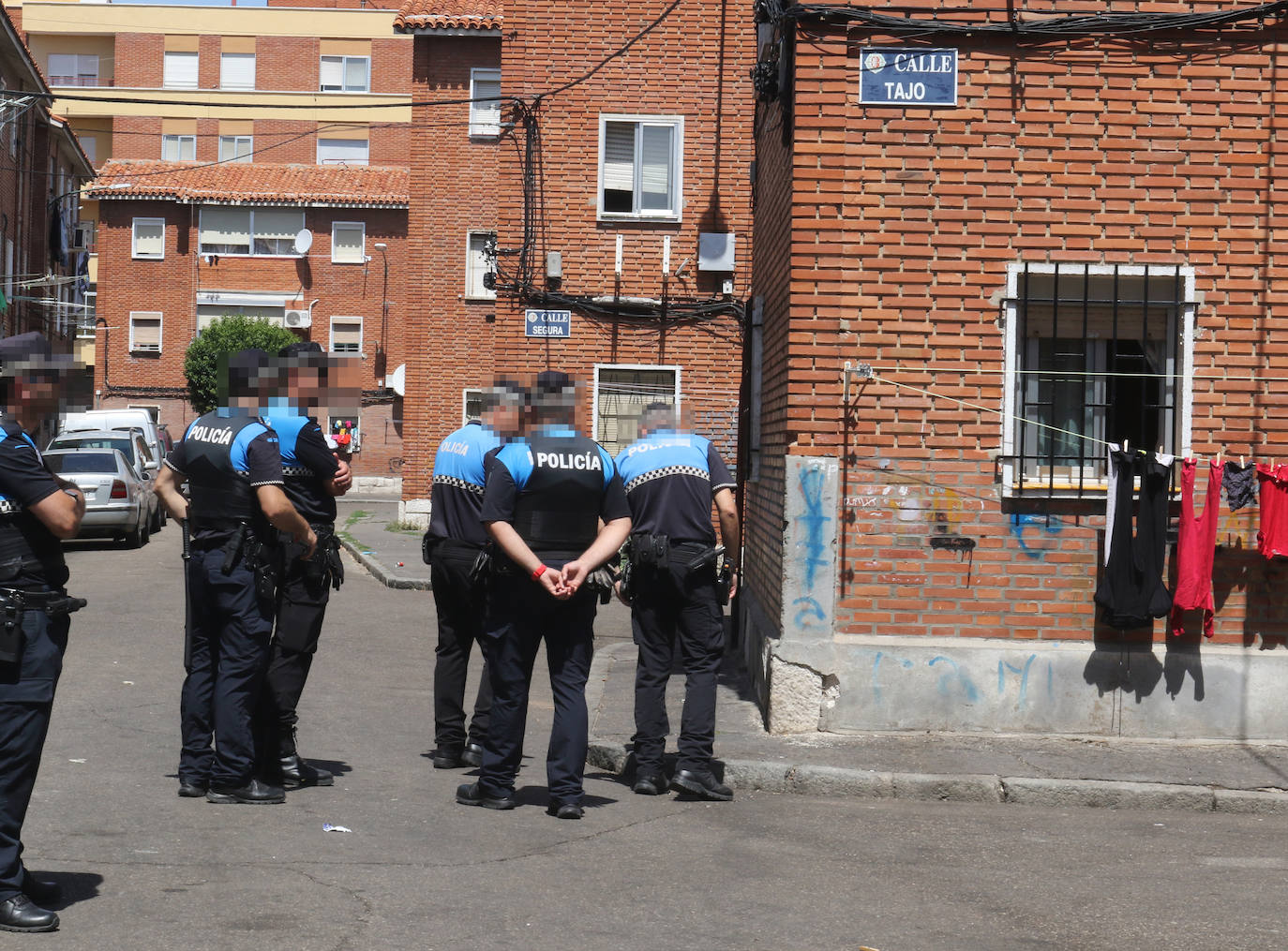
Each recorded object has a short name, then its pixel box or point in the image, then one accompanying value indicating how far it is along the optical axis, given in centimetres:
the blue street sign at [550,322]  1927
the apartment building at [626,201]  1911
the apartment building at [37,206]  3562
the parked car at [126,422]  2935
